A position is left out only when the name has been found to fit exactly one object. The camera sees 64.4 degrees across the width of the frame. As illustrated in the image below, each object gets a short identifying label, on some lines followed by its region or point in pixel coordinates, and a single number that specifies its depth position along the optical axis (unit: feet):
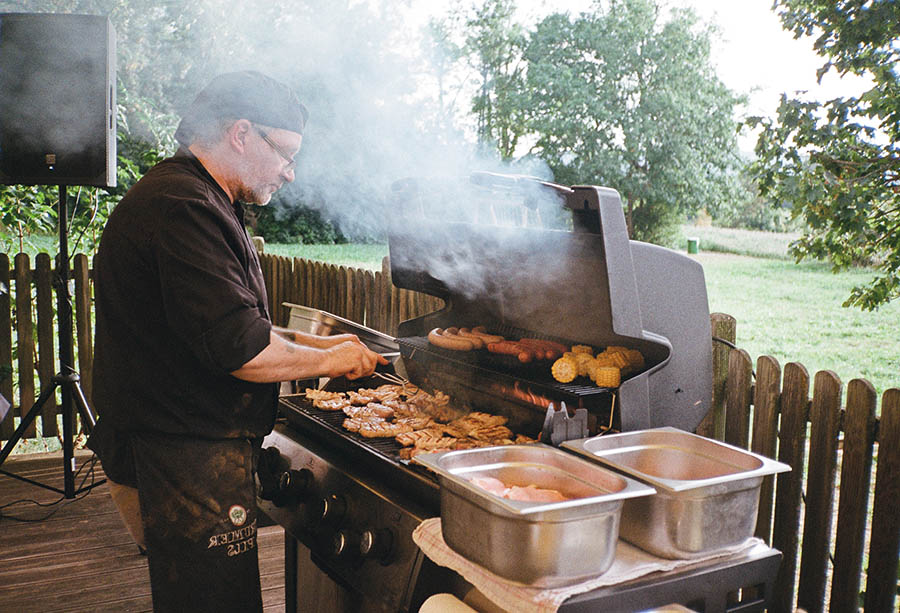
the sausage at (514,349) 8.07
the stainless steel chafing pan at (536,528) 4.69
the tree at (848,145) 10.80
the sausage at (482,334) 8.70
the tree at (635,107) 41.11
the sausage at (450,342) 8.58
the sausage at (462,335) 8.63
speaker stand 14.25
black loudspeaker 13.53
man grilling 6.66
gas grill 6.46
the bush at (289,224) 43.83
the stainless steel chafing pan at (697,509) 5.20
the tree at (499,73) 39.65
